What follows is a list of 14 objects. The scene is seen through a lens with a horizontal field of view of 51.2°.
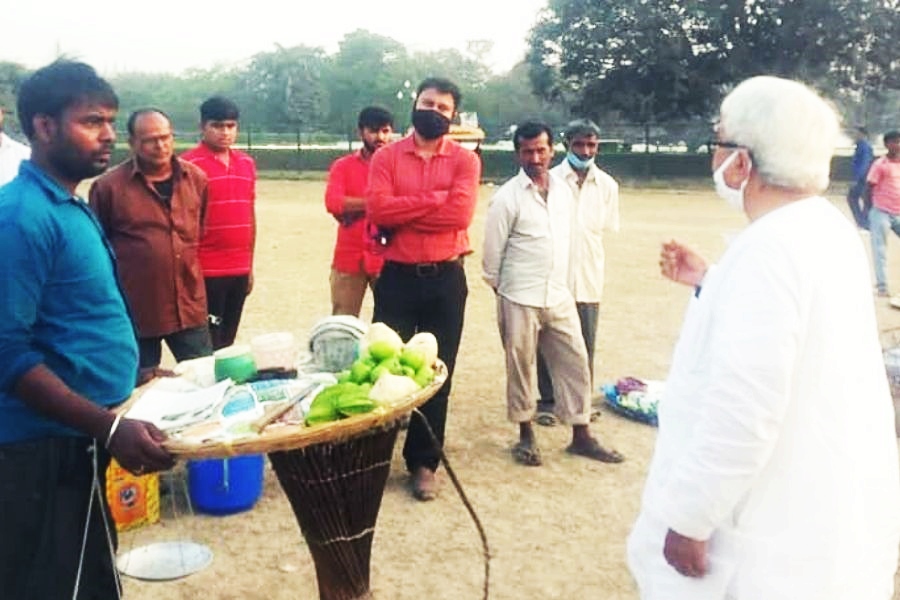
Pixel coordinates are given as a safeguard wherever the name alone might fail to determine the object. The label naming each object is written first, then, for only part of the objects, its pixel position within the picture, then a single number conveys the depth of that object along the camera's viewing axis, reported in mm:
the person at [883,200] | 9734
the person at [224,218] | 5172
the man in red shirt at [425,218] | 4410
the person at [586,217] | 5602
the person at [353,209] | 5742
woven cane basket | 2311
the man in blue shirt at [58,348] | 2217
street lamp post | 48547
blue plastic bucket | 4277
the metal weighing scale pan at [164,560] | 3756
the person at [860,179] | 10630
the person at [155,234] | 4270
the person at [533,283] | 4941
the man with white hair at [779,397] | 1962
